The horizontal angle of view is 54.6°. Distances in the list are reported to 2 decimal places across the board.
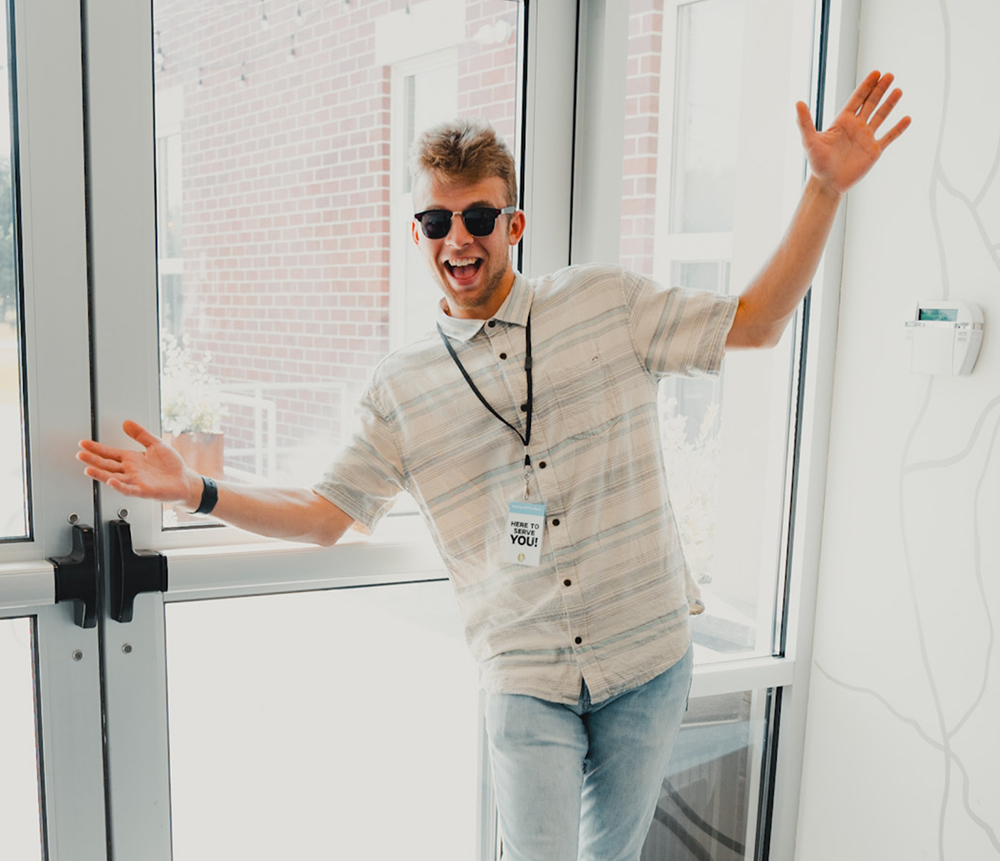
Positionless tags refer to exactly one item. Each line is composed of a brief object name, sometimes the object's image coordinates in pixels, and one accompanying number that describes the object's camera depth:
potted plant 1.89
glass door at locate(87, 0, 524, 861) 1.81
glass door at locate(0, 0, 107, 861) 1.69
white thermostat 2.01
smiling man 1.67
